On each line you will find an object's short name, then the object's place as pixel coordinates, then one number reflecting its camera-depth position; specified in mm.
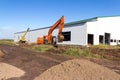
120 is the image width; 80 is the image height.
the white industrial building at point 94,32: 13828
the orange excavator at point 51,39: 11698
